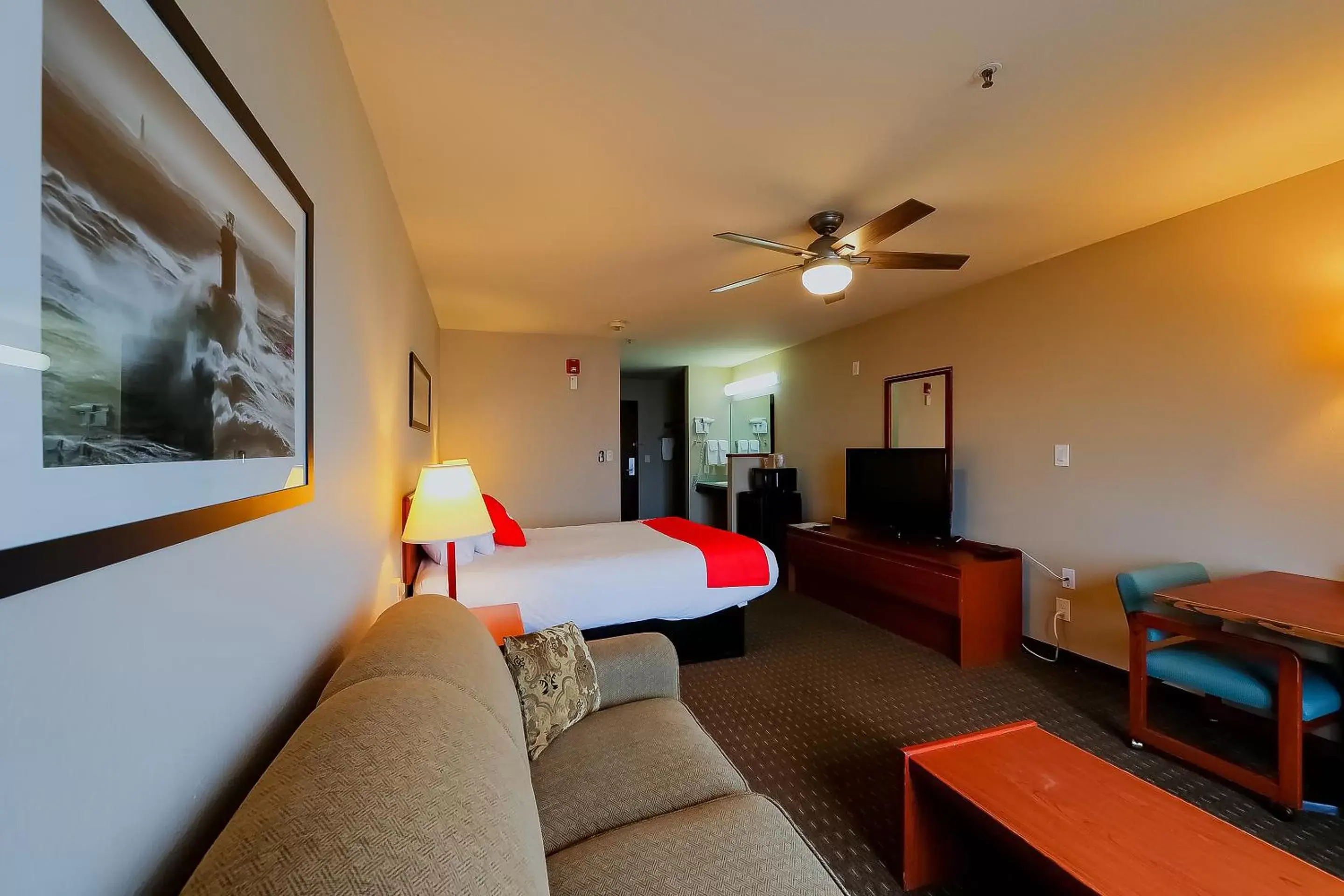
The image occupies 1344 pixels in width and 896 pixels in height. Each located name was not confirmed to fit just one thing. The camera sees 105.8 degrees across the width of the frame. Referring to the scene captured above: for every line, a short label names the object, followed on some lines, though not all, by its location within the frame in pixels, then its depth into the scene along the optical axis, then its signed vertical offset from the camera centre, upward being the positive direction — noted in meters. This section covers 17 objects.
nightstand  2.07 -0.72
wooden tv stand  2.98 -0.90
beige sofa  0.53 -0.48
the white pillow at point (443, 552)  2.49 -0.51
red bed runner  2.82 -0.63
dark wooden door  7.63 -0.17
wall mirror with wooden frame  3.72 +0.31
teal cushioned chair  1.74 -0.85
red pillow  2.96 -0.47
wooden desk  1.63 -0.56
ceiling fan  2.28 +0.89
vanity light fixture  5.89 +0.77
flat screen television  3.53 -0.32
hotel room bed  2.42 -0.66
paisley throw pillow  1.45 -0.70
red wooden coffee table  1.07 -0.90
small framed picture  2.90 +0.32
